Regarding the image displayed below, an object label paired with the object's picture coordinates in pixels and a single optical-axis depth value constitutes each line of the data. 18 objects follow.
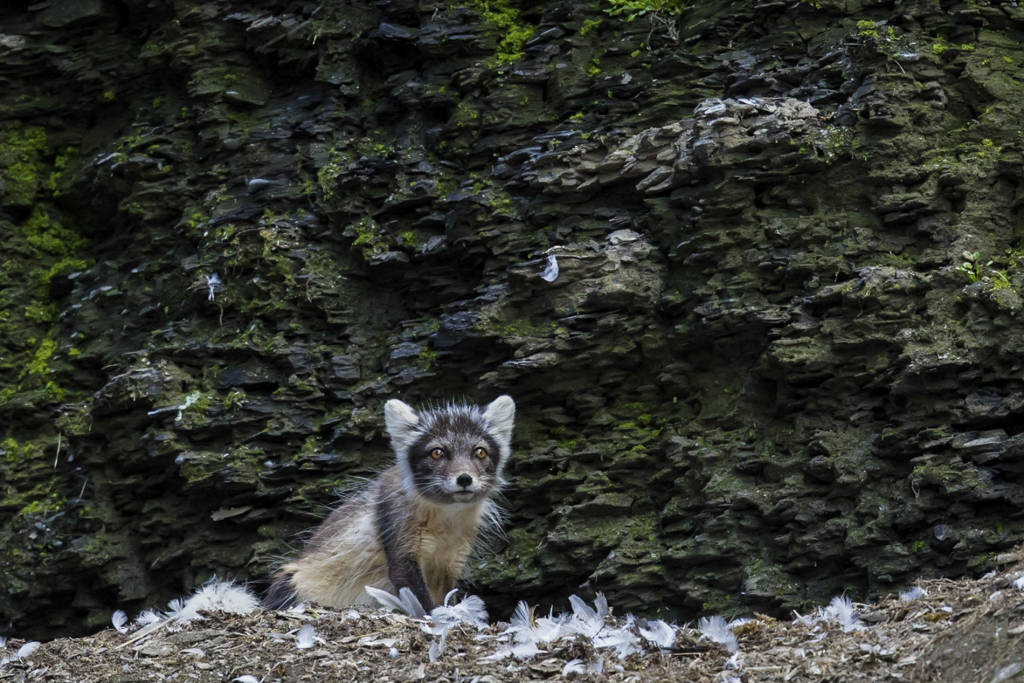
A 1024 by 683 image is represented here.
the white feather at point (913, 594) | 15.08
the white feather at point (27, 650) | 16.22
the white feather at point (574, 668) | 13.76
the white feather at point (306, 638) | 14.96
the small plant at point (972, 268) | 20.97
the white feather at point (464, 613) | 16.53
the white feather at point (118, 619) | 17.47
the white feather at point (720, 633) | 14.27
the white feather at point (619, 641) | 14.29
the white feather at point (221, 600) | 18.47
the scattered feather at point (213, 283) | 26.47
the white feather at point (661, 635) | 14.34
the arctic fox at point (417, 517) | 19.03
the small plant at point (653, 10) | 25.36
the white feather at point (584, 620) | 14.97
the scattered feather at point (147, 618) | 17.45
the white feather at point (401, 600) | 17.78
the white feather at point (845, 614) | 14.45
